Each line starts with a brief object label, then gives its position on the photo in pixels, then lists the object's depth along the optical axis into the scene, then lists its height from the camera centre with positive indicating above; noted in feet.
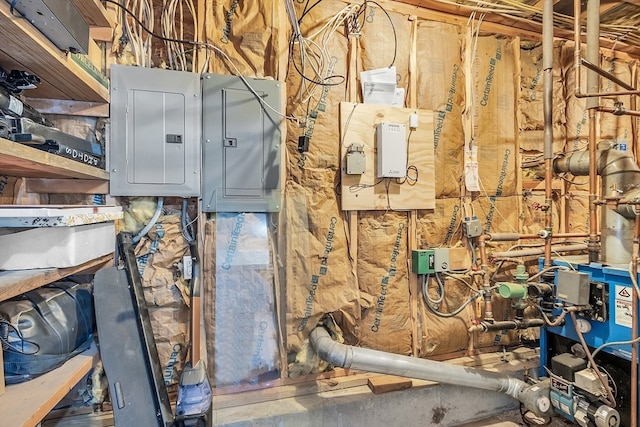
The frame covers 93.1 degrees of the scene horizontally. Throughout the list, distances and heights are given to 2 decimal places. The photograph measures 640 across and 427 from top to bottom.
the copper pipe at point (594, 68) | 5.18 +2.47
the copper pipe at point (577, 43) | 5.28 +2.99
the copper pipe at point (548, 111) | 6.15 +2.16
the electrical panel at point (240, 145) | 5.57 +1.25
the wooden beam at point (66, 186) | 4.81 +0.41
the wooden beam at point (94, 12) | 4.40 +3.03
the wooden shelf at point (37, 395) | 2.67 -1.82
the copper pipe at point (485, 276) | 6.37 -1.41
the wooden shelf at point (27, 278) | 2.62 -0.66
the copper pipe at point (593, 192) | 5.23 +0.33
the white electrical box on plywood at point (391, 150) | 6.29 +1.29
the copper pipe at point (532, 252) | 6.86 -0.94
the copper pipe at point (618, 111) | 5.26 +1.74
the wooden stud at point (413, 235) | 6.72 -0.54
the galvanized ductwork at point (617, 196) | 4.97 +0.22
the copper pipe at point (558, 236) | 6.38 -0.55
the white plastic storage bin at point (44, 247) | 3.23 -0.41
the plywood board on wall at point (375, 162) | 6.30 +1.04
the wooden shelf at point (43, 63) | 2.83 +1.71
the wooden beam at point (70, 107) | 4.68 +1.66
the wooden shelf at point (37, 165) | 2.65 +0.53
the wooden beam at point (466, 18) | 6.78 +4.59
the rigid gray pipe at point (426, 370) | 5.44 -3.00
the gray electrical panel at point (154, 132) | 5.08 +1.36
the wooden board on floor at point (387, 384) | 5.85 -3.38
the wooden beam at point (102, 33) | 4.99 +2.94
